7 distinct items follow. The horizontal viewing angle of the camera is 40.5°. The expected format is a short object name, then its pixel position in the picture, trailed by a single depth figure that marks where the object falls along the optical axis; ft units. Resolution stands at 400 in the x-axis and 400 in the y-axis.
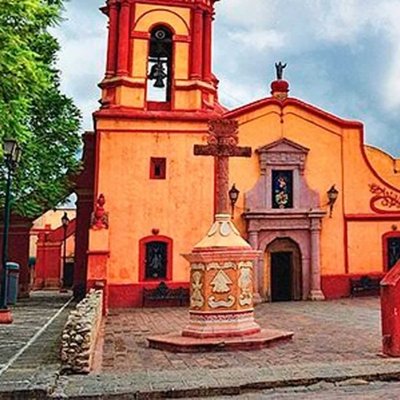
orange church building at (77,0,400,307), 60.85
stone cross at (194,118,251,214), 36.06
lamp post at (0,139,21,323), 40.98
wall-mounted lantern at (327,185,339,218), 65.36
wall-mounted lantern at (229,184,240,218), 63.10
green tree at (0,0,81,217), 57.77
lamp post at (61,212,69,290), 95.20
